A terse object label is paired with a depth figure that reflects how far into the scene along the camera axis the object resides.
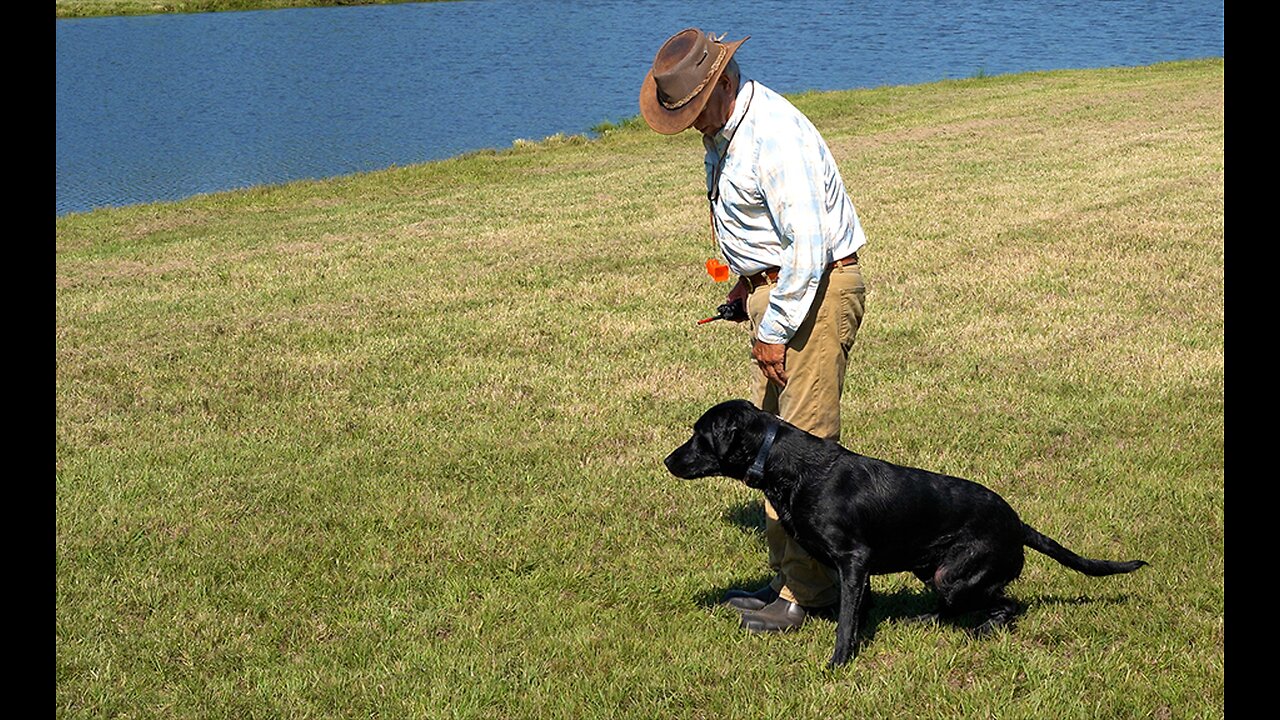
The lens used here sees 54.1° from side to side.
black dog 4.61
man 4.71
